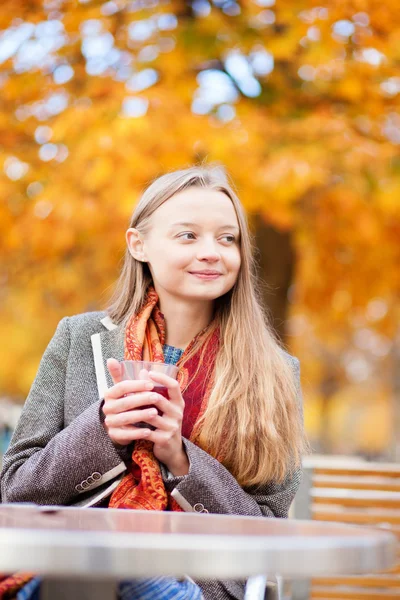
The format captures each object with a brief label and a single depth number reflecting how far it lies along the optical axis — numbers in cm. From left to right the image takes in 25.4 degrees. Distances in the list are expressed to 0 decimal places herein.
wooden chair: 373
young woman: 211
